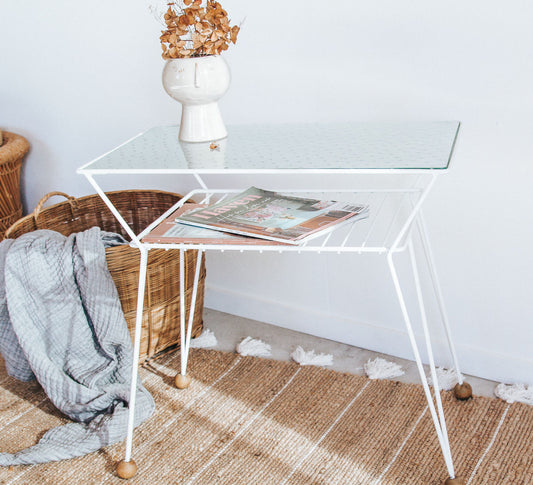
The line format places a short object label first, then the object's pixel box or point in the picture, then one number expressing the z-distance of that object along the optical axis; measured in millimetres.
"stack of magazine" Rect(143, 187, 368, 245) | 1247
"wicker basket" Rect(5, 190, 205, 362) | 1644
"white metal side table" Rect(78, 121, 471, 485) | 1212
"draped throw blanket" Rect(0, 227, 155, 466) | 1566
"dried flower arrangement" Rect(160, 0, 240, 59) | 1345
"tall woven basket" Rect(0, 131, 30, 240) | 2176
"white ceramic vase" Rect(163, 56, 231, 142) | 1391
